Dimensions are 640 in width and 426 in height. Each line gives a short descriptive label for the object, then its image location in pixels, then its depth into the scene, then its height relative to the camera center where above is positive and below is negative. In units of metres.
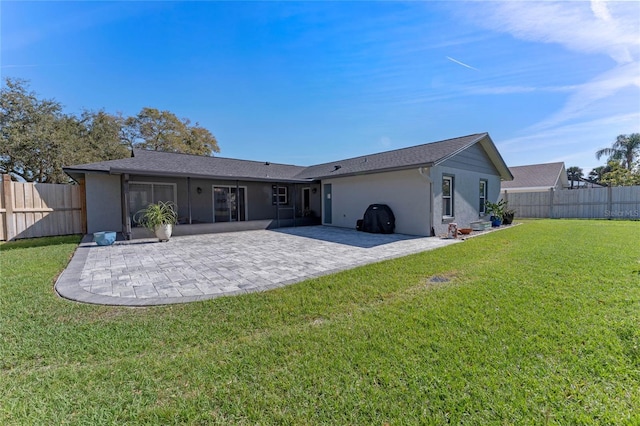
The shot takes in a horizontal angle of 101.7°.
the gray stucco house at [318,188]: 10.19 +0.82
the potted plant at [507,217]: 13.58 -0.82
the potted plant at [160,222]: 9.16 -0.51
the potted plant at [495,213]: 12.96 -0.57
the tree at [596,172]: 39.94 +4.53
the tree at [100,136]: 20.22 +5.98
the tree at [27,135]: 15.57 +4.59
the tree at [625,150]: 25.47 +4.95
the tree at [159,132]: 25.59 +7.75
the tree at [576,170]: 46.51 +5.46
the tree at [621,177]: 20.66 +1.85
